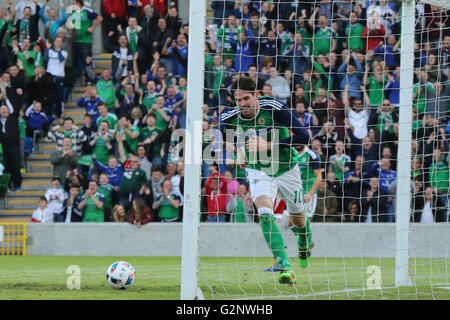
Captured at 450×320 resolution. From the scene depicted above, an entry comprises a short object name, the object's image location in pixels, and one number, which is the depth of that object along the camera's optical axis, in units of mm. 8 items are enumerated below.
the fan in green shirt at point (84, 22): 17969
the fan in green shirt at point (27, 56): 17547
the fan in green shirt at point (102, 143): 15977
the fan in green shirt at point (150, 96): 16344
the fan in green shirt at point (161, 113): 15859
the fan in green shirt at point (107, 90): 16938
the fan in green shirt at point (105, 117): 16391
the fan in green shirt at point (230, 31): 15906
